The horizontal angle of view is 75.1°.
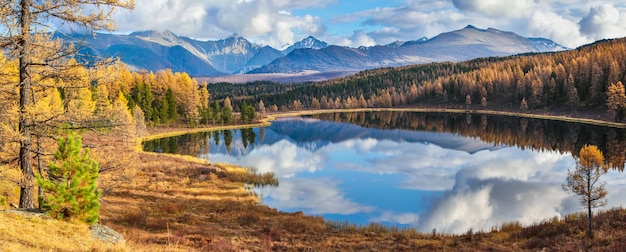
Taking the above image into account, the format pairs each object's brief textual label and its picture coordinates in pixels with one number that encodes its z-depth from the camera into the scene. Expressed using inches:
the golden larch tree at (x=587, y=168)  987.3
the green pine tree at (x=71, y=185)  601.0
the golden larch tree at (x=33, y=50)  594.9
